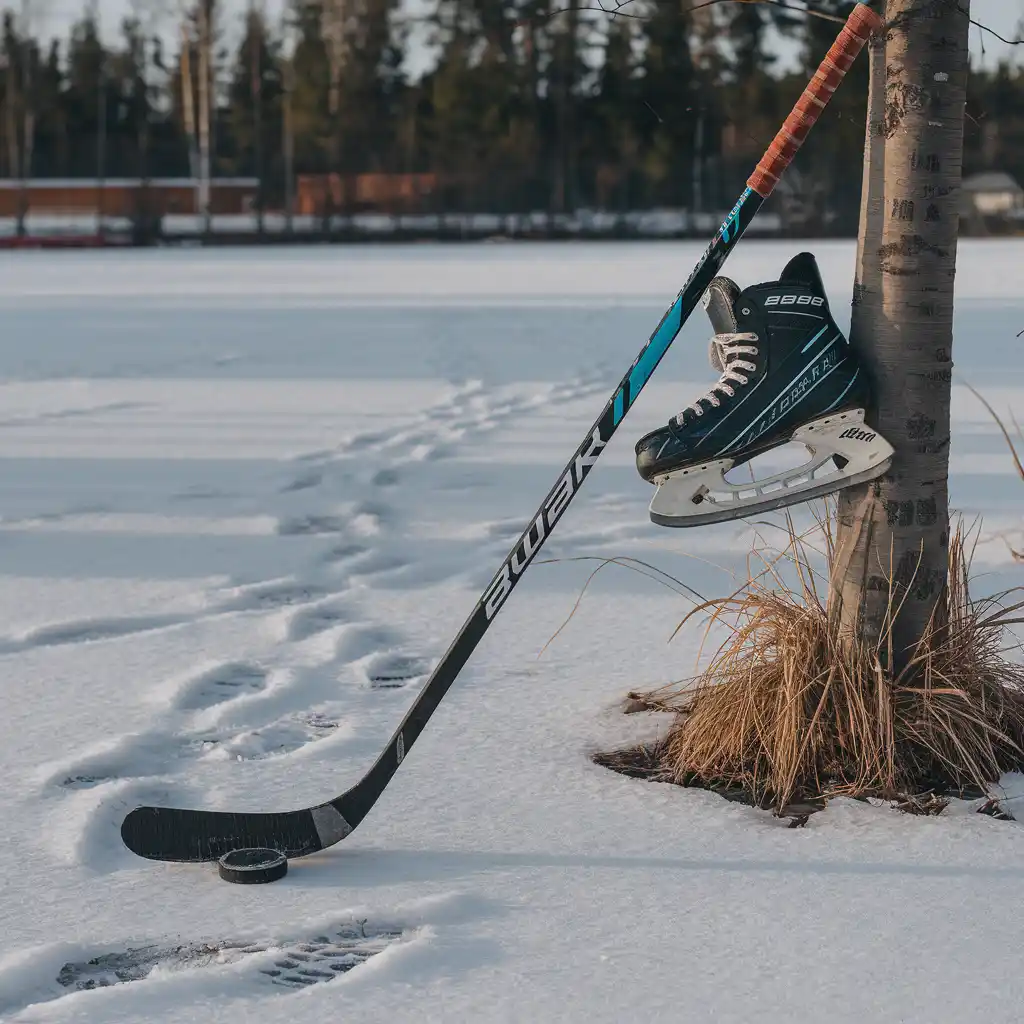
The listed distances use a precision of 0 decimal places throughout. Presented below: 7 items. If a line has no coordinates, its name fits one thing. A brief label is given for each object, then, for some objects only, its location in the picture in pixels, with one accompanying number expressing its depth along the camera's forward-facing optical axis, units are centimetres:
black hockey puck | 245
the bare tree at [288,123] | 4691
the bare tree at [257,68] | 5081
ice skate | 264
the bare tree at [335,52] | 5162
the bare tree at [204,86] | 4459
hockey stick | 256
